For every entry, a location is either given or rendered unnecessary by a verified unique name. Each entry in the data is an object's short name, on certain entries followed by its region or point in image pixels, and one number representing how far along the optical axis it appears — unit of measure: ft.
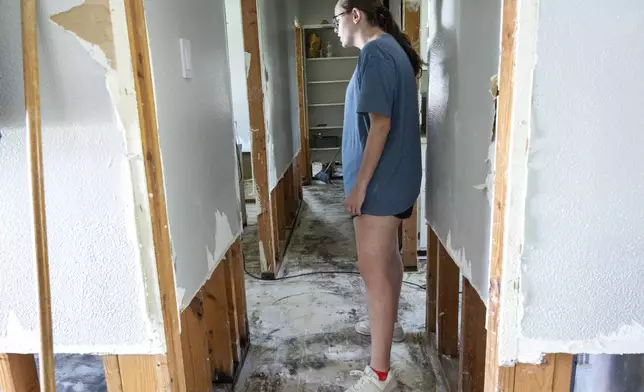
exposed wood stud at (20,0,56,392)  2.90
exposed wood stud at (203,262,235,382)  5.71
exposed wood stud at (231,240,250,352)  6.40
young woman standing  4.89
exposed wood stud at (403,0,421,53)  8.25
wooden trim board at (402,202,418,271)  9.52
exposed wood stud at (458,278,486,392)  5.12
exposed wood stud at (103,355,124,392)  3.56
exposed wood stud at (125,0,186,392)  3.01
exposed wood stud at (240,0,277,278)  8.38
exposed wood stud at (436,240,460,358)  6.02
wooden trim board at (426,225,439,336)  6.42
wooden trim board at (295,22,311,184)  17.63
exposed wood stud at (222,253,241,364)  6.10
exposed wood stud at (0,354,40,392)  3.80
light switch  4.10
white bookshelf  20.31
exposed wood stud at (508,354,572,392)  3.42
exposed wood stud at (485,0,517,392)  2.87
